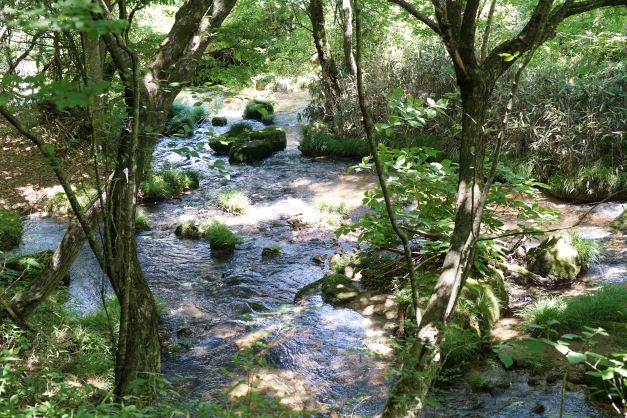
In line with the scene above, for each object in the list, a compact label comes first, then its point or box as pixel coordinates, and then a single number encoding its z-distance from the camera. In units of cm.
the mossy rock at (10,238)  734
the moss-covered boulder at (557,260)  584
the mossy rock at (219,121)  1447
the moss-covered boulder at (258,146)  1165
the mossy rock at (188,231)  801
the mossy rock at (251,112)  1484
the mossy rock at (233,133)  1233
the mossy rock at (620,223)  695
